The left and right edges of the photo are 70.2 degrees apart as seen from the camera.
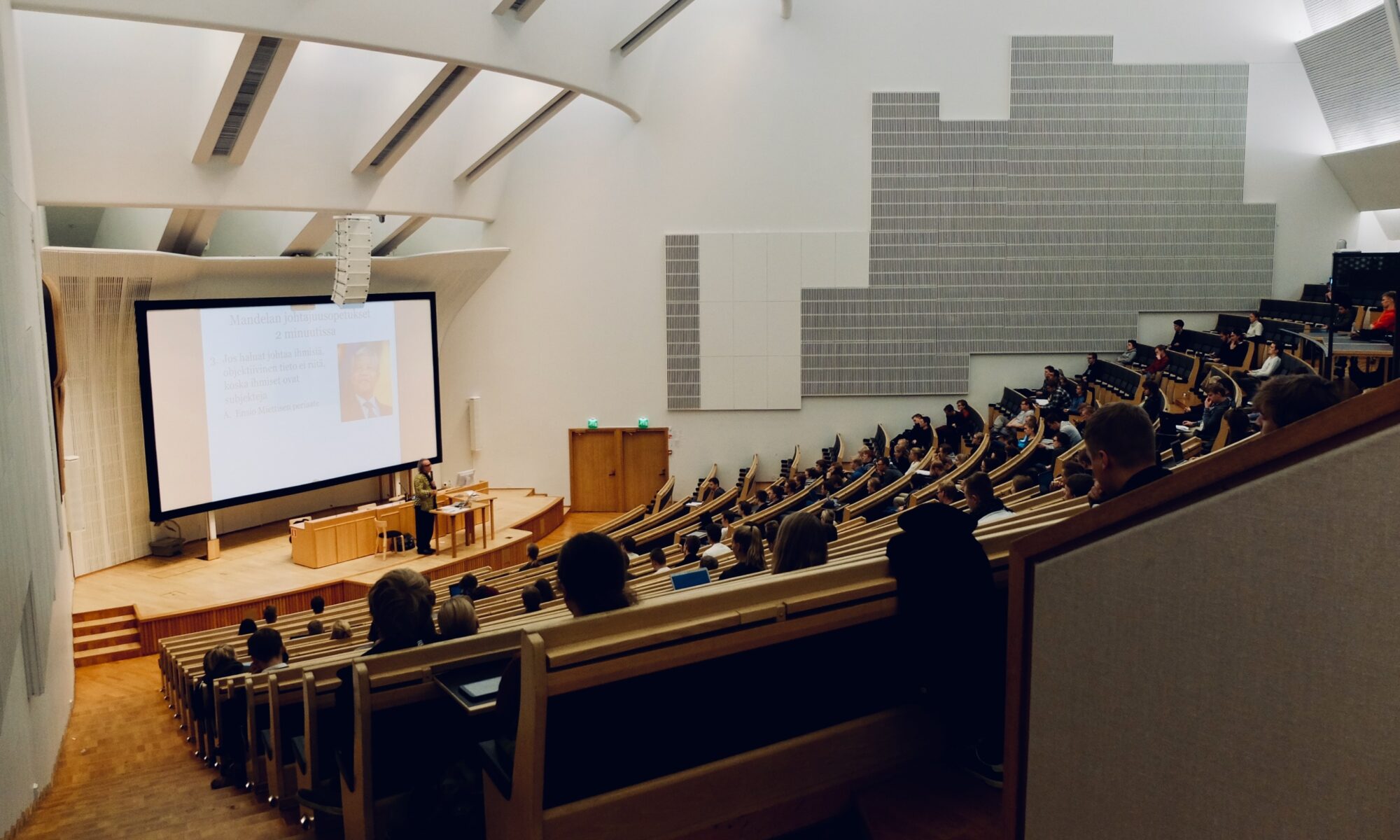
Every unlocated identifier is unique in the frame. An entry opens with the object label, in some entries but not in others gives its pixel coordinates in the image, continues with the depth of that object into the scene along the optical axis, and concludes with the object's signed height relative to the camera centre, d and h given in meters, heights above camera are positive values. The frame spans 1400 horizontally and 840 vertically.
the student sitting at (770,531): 6.74 -1.59
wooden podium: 10.56 -2.53
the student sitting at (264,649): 4.91 -1.70
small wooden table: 11.12 -2.39
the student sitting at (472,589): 6.45 -1.87
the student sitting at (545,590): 5.90 -1.71
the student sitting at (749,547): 4.97 -1.24
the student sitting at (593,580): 2.36 -0.66
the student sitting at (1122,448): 2.09 -0.32
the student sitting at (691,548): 7.35 -1.86
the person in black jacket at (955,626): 2.43 -0.81
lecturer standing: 11.08 -2.25
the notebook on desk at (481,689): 2.53 -1.00
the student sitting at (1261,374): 8.80 -0.72
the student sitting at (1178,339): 12.78 -0.56
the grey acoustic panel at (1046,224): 13.18 +0.97
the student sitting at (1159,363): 11.48 -0.78
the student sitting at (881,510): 8.18 -1.77
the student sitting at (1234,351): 11.02 -0.62
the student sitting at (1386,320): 8.52 -0.23
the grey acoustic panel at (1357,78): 11.50 +2.60
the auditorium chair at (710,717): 2.18 -0.99
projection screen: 10.50 -1.05
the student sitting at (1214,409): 6.66 -0.78
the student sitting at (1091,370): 12.59 -0.94
